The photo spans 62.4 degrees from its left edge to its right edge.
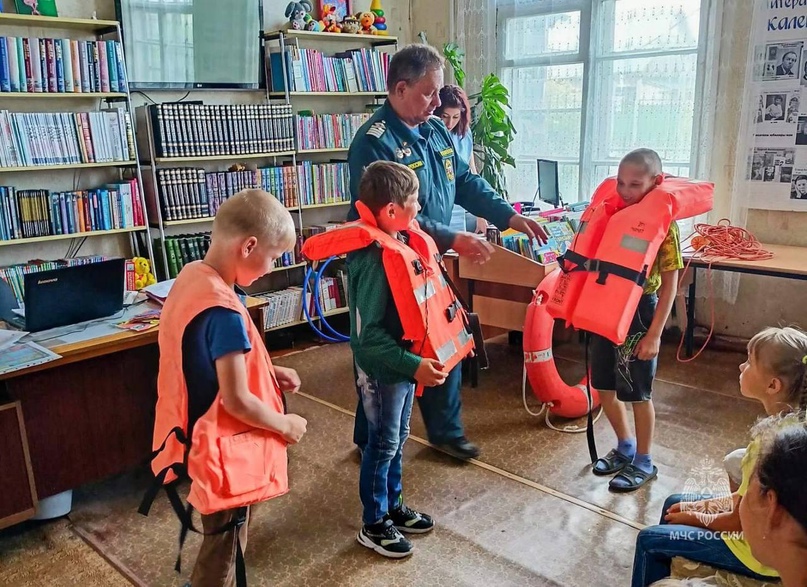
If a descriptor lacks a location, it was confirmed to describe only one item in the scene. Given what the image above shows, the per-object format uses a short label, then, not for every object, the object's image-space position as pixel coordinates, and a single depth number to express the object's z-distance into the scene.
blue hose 4.63
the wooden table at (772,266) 3.51
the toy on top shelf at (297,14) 4.56
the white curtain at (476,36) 5.13
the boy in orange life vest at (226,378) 1.49
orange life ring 3.21
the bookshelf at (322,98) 4.55
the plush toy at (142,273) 3.96
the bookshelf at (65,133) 3.46
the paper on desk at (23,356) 2.11
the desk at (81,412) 2.25
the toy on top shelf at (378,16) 5.08
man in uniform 2.46
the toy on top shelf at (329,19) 4.77
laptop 2.35
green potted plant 4.91
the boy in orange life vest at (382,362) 2.01
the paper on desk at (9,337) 2.25
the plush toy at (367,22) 4.96
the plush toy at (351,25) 4.88
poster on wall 3.81
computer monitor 4.40
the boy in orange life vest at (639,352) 2.41
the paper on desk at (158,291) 2.74
